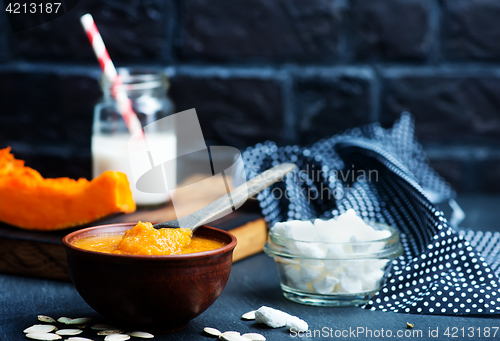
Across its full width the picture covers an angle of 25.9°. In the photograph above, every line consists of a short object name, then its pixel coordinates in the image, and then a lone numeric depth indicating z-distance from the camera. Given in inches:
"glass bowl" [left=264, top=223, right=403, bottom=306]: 29.8
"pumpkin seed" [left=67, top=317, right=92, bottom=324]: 28.3
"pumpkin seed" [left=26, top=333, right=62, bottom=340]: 27.4
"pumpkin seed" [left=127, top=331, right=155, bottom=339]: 27.5
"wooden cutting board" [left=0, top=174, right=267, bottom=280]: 31.7
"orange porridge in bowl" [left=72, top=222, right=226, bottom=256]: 27.9
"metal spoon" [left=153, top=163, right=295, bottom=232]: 29.7
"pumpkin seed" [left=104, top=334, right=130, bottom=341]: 27.3
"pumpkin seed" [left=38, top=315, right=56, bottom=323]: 28.4
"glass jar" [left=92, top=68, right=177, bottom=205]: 35.8
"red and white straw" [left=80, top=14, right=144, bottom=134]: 36.1
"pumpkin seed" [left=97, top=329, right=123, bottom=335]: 27.7
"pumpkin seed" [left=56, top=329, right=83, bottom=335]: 27.7
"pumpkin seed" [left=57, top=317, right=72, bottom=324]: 28.4
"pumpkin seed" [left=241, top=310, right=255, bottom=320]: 29.0
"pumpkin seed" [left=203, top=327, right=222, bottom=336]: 27.9
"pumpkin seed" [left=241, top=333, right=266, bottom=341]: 27.6
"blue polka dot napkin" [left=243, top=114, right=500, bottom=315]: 29.9
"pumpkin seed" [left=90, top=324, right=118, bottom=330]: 28.0
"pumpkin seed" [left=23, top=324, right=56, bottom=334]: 27.7
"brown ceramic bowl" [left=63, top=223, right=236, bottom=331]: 27.0
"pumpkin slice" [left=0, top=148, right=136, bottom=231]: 32.3
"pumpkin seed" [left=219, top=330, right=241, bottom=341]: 27.6
